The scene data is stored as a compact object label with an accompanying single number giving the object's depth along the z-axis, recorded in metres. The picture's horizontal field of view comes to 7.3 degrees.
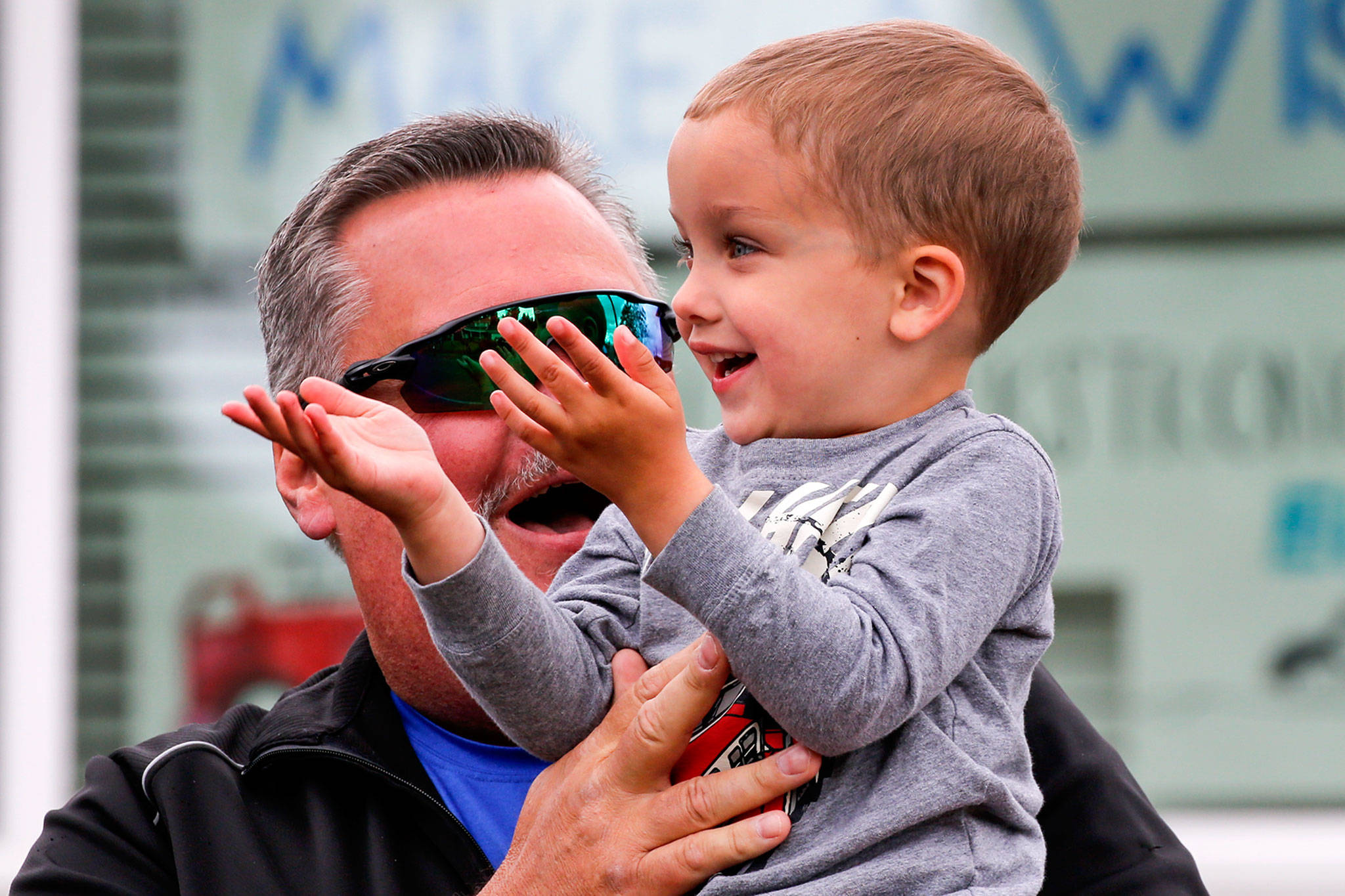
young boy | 4.09
